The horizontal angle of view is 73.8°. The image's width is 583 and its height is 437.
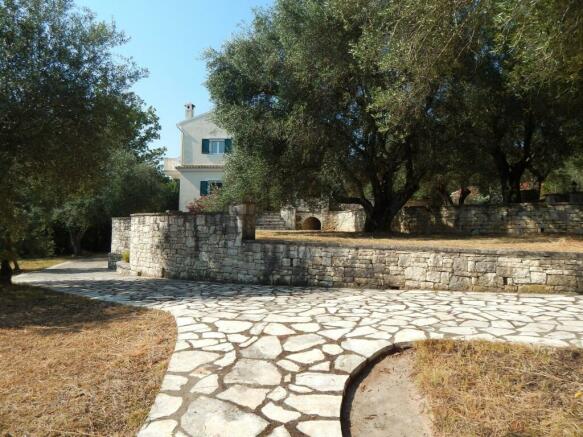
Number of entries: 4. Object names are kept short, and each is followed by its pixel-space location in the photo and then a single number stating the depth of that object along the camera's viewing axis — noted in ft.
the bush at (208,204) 53.21
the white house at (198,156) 92.02
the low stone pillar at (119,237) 56.76
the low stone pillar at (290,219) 66.44
